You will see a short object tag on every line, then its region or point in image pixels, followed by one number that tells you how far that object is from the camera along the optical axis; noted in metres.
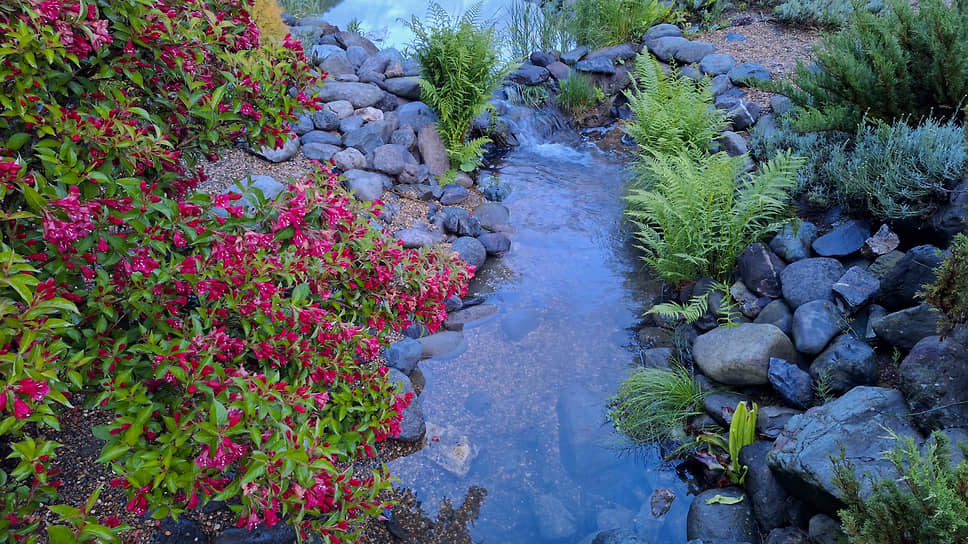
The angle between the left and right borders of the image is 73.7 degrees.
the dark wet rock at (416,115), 7.24
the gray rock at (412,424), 3.89
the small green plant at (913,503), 2.17
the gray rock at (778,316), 4.22
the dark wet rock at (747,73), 7.85
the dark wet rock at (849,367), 3.53
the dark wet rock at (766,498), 3.20
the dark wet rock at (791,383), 3.65
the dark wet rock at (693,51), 8.88
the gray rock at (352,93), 7.14
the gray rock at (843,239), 4.46
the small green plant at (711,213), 4.85
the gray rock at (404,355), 4.41
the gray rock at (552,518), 3.47
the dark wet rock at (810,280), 4.24
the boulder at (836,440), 2.89
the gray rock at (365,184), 6.05
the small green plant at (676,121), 6.30
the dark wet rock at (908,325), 3.40
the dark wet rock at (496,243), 6.00
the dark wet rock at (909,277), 3.57
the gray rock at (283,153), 6.00
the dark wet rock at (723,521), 3.29
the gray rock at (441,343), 4.77
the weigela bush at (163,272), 1.90
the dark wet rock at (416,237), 5.61
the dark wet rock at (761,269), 4.53
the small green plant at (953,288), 2.79
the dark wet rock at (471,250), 5.74
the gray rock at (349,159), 6.37
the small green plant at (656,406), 3.98
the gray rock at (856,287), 3.96
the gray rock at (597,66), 9.13
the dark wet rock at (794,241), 4.68
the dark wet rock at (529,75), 9.12
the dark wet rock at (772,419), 3.59
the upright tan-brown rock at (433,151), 7.16
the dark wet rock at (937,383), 2.89
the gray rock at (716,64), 8.35
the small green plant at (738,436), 3.53
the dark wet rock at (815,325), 3.90
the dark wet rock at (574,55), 9.53
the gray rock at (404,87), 7.52
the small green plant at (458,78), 6.93
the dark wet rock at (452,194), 6.71
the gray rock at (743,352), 3.91
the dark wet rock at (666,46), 9.13
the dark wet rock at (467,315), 5.10
